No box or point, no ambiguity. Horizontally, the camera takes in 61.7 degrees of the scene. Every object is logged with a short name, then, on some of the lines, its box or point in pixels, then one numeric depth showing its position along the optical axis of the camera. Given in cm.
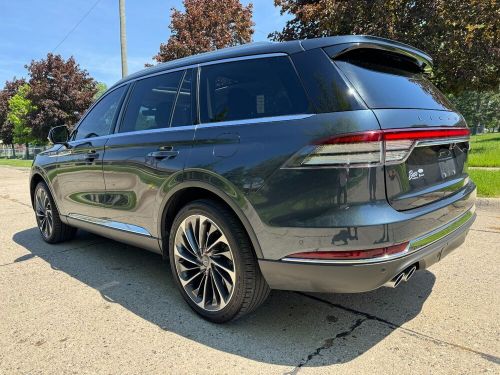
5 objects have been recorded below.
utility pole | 1232
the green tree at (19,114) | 4056
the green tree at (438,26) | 1144
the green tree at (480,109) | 5794
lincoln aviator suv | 224
